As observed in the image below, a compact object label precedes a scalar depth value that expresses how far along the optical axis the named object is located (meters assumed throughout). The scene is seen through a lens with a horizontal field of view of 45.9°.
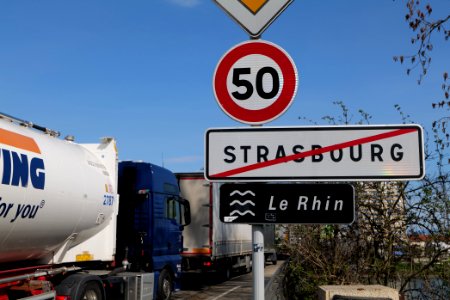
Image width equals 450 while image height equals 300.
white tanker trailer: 7.06
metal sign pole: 2.71
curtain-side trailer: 18.09
